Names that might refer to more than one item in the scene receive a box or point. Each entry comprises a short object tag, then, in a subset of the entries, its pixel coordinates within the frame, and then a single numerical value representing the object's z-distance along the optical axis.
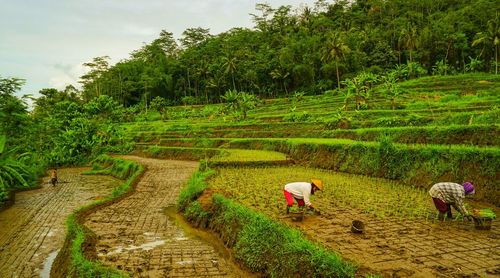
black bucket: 7.27
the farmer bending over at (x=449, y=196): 7.80
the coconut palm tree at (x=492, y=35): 47.06
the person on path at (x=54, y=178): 22.41
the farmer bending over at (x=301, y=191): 8.53
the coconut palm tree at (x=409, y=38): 53.44
